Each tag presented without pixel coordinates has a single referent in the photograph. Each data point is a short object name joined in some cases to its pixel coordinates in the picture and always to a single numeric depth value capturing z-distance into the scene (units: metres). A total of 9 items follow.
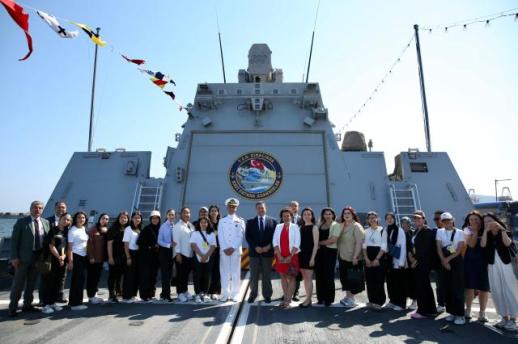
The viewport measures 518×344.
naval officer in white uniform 5.50
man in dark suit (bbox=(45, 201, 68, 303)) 5.06
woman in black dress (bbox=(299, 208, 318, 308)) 5.06
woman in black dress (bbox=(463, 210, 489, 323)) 4.48
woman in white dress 4.22
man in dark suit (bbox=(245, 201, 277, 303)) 5.23
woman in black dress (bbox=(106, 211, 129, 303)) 5.29
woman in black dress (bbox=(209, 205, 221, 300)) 5.66
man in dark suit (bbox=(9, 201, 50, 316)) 4.65
